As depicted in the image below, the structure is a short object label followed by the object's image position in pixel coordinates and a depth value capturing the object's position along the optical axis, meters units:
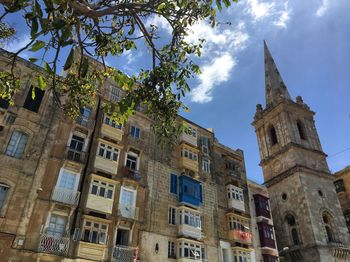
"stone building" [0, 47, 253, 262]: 18.25
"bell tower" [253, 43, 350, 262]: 35.22
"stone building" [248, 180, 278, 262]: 28.25
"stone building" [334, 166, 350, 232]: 46.17
